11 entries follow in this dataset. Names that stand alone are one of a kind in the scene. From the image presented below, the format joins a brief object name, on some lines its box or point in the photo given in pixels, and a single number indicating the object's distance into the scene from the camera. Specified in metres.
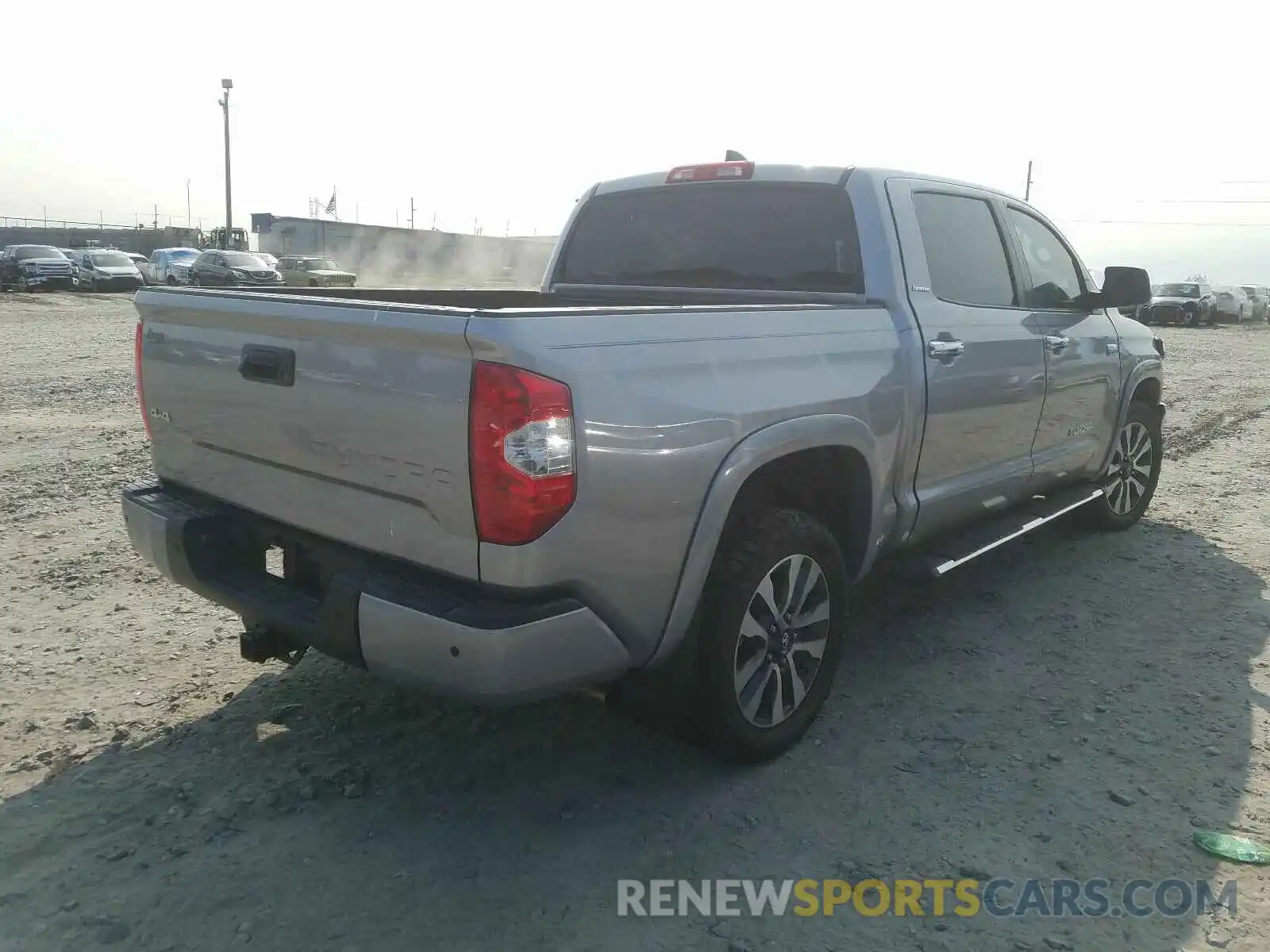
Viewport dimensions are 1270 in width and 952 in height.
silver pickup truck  2.55
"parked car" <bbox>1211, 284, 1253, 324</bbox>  36.66
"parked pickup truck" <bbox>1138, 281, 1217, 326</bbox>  34.00
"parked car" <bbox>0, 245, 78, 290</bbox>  30.03
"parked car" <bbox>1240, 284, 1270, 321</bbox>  39.06
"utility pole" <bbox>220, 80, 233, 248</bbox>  42.72
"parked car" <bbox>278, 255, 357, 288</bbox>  28.98
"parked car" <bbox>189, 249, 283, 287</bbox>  28.39
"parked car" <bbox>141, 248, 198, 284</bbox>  32.38
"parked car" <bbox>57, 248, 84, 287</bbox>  31.39
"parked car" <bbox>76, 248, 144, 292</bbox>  31.70
